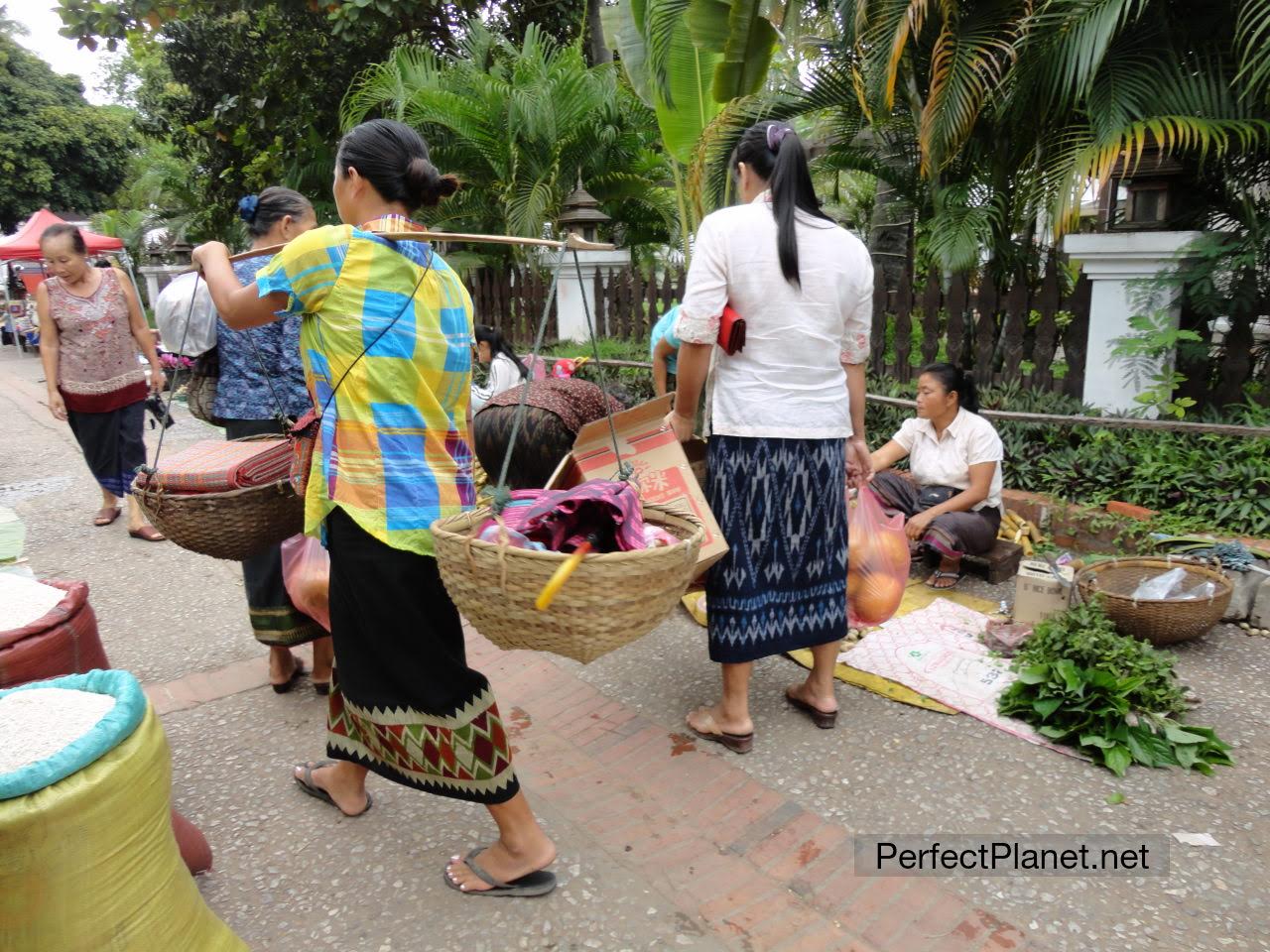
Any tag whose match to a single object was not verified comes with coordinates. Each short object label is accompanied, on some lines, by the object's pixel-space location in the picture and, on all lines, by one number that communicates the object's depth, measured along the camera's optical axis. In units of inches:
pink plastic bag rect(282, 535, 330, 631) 120.6
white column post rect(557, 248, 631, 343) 353.1
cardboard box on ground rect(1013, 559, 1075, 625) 144.0
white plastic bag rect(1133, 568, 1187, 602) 141.1
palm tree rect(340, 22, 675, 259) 346.6
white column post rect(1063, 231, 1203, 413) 185.9
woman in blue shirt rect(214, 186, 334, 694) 129.1
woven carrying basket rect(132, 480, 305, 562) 102.8
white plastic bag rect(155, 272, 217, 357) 124.5
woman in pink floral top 201.3
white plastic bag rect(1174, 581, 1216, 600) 139.8
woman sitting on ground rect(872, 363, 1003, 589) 166.1
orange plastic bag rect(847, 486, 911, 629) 132.6
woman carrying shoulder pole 82.4
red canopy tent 653.3
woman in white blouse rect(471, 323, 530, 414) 217.3
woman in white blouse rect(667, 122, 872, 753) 106.5
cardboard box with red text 111.0
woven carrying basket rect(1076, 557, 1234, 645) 135.3
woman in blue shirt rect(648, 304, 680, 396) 138.3
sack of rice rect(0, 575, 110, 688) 86.5
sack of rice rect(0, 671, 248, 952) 62.6
